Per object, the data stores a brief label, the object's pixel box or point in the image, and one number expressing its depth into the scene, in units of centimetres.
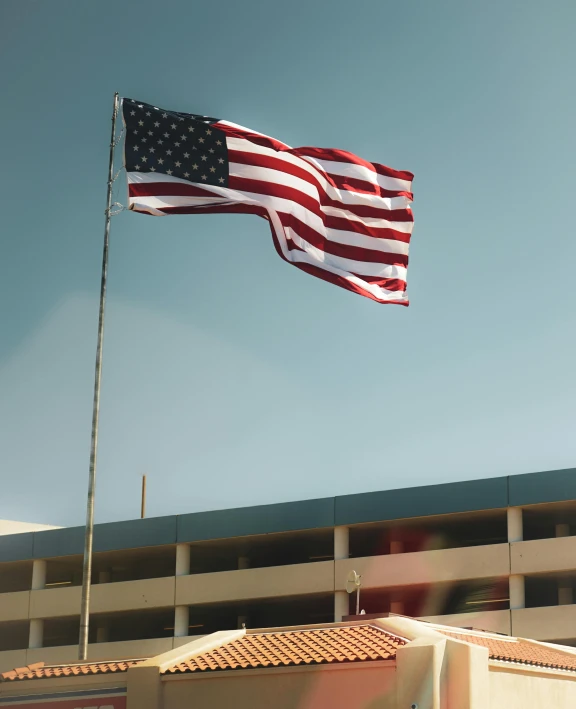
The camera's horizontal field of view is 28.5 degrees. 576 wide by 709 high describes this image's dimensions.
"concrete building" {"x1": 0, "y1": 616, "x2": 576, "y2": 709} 2284
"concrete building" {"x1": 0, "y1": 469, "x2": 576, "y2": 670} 4584
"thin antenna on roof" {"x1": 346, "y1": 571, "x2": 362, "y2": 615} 3353
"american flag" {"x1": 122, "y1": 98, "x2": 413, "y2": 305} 2480
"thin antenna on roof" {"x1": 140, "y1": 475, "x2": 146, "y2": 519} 7850
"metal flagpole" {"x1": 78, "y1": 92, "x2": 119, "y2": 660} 2636
